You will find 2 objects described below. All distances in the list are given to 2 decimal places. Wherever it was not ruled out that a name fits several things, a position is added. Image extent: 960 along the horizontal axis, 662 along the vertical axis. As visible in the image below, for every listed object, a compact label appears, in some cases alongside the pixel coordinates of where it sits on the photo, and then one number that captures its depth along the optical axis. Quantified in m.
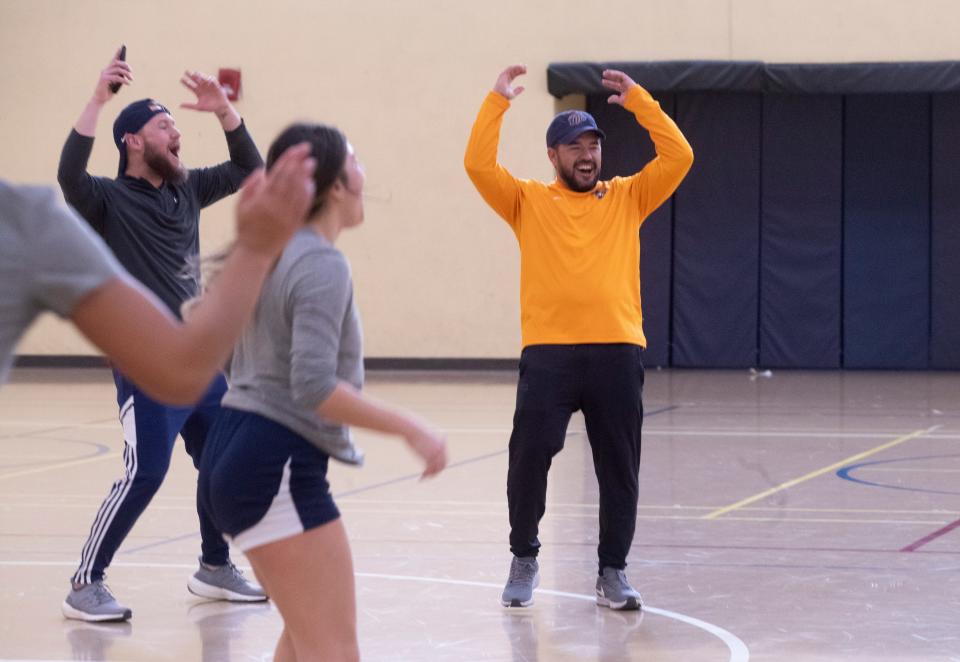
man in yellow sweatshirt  11.14
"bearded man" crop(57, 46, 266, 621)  10.77
